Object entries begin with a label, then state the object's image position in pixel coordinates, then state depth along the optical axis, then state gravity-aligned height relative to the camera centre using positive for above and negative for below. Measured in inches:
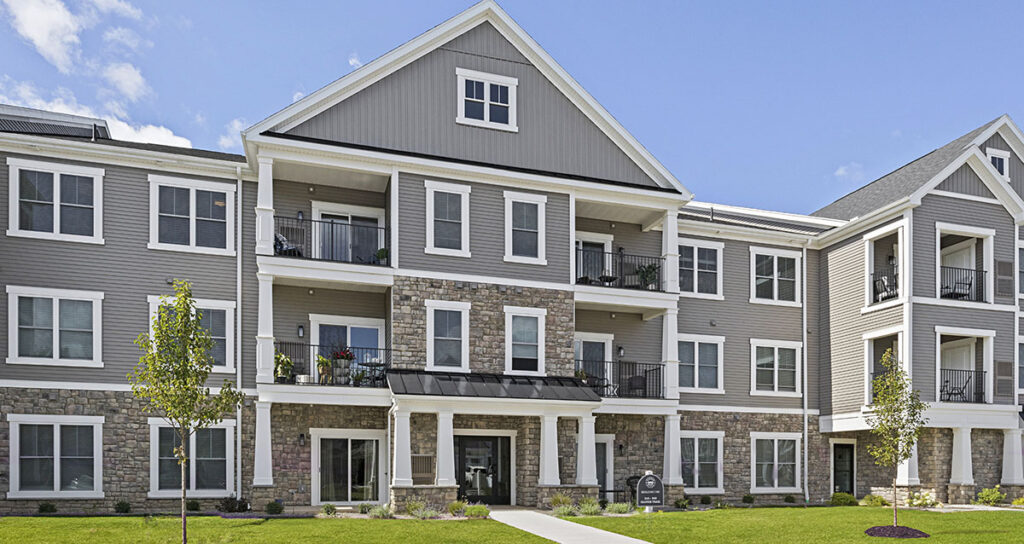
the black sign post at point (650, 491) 715.4 -147.9
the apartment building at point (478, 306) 796.0 +9.8
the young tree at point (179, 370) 542.9 -36.0
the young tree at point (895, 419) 711.7 -86.2
